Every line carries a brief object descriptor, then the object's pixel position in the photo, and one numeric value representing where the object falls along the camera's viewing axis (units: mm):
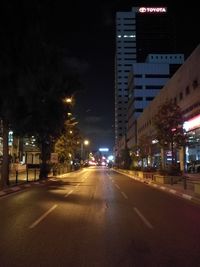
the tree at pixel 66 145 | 34342
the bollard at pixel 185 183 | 14350
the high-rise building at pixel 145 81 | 77398
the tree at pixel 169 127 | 20370
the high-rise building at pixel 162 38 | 109077
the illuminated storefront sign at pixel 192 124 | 25817
